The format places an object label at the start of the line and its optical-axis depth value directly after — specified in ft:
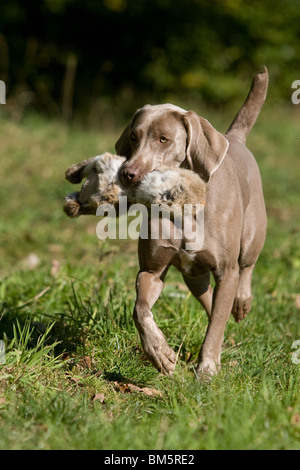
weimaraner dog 23.80
